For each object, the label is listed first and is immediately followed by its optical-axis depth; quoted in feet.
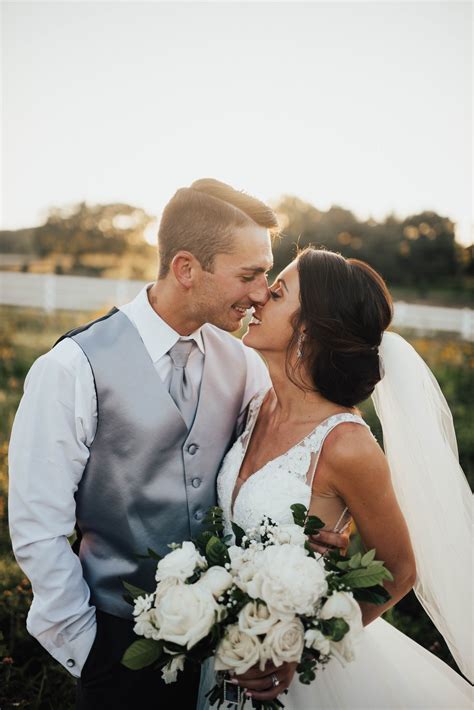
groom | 7.34
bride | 7.63
